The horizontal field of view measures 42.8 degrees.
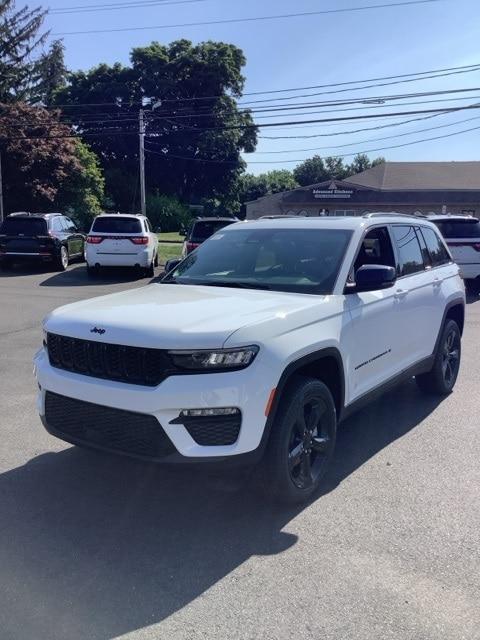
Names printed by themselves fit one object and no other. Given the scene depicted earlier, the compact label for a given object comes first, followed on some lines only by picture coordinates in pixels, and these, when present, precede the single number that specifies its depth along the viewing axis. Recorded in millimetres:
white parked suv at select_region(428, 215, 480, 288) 14539
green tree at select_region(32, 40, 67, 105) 46094
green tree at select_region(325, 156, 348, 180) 92500
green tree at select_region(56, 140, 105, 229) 29912
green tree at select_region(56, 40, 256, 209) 49531
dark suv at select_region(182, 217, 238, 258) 15977
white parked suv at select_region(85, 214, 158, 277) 16859
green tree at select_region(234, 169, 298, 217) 79250
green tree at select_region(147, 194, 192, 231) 49000
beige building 41406
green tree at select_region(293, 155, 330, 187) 93000
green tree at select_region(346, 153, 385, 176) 99250
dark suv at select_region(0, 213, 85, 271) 17500
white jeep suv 3412
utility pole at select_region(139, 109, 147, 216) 27172
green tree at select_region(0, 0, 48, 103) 36719
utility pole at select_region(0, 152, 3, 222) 27547
